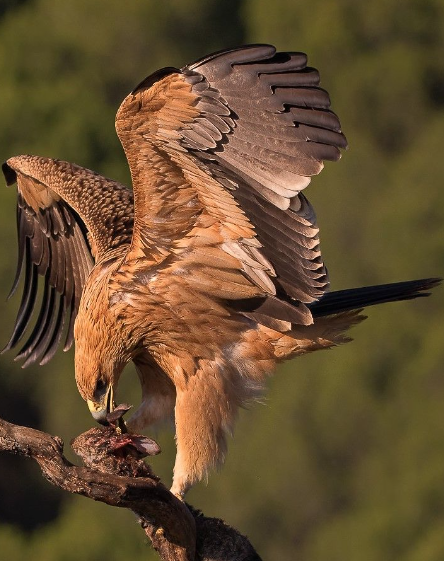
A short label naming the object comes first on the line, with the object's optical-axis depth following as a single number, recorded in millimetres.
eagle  10164
